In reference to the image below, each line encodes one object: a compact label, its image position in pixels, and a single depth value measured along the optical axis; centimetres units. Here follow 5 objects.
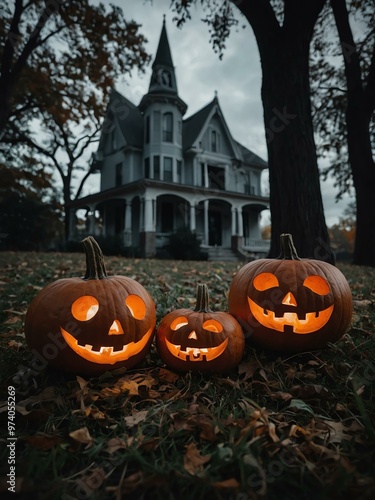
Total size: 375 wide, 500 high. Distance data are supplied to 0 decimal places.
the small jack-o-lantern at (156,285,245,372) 55
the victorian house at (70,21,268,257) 1523
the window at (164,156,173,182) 1625
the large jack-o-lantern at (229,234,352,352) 60
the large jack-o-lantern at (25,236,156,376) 53
